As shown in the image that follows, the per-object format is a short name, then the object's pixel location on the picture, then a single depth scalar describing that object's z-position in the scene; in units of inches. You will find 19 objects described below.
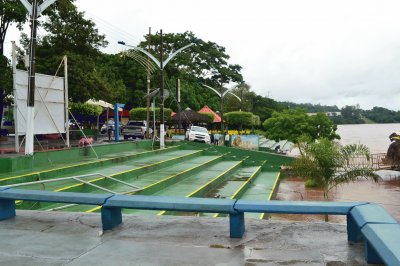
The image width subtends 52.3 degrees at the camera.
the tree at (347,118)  5620.1
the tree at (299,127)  1194.6
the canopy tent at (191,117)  1524.1
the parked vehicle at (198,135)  1236.5
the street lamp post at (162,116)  842.0
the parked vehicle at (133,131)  1296.8
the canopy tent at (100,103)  1155.9
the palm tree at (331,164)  527.0
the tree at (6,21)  774.5
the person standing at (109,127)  1141.9
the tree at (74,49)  949.2
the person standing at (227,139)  1333.9
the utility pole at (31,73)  441.7
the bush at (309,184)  814.8
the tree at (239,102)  2812.5
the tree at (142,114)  1634.1
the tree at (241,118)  1883.6
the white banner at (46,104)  481.4
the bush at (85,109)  1126.8
